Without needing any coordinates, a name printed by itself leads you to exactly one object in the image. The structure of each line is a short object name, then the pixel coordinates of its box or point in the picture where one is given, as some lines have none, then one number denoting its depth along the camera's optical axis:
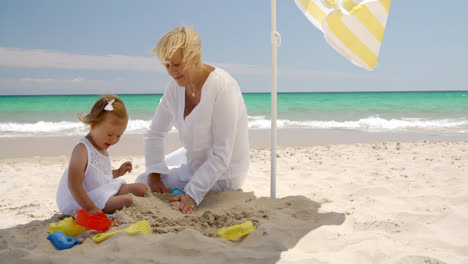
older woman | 2.86
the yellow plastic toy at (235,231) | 2.34
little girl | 2.85
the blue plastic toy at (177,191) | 3.31
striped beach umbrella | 2.70
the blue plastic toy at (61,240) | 2.28
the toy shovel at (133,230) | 2.29
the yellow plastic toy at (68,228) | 2.52
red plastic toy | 2.48
